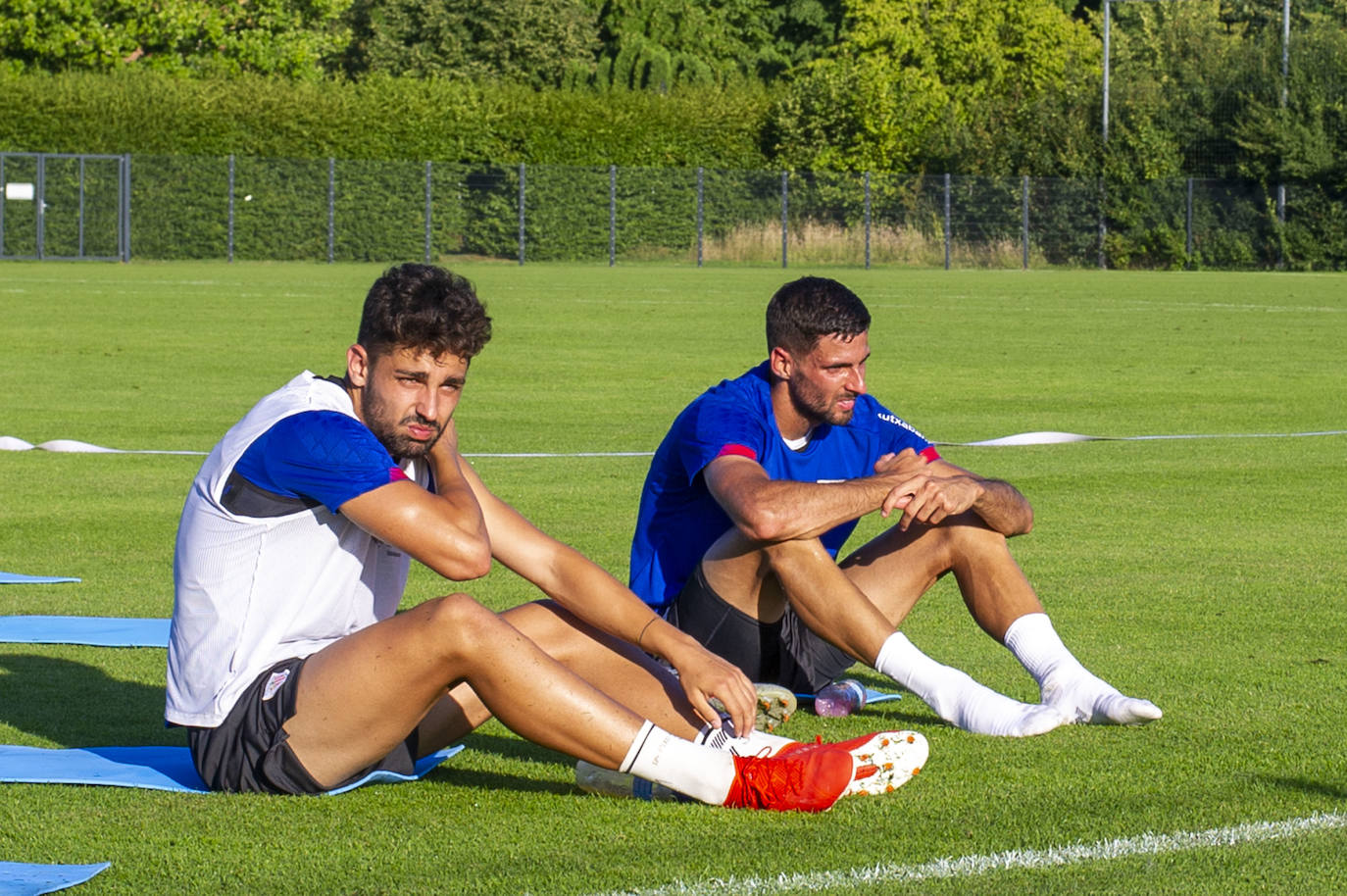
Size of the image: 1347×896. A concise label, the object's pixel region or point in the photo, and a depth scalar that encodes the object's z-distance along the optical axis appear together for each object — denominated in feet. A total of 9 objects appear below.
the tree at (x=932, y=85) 328.90
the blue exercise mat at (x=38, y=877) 25.75
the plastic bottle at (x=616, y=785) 30.99
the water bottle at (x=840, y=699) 37.91
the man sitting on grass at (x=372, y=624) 28.96
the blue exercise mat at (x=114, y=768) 31.63
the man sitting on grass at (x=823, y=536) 35.32
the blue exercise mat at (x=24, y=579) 51.96
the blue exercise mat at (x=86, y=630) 43.86
